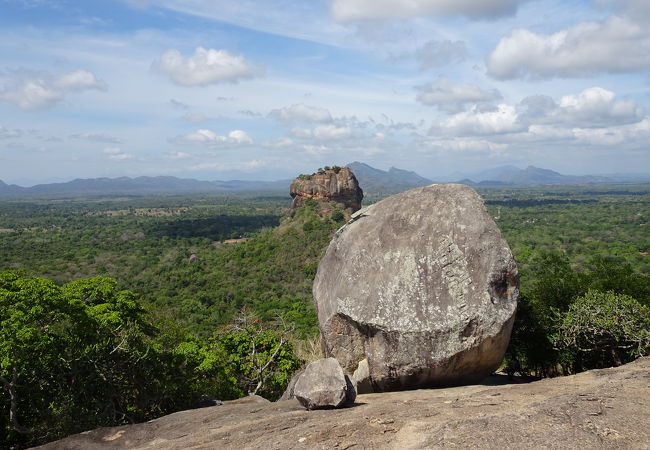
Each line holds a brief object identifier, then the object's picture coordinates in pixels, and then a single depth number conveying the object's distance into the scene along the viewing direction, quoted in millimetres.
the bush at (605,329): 12461
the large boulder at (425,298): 10672
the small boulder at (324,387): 9719
